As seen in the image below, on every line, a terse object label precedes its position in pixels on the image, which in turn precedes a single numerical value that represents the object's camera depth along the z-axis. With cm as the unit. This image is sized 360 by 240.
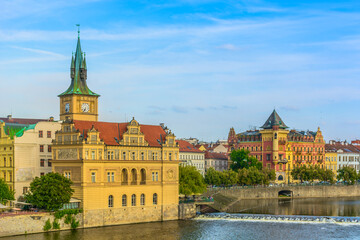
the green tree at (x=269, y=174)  14262
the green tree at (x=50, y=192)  8094
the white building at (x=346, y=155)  18418
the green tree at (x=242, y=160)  15175
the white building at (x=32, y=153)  9274
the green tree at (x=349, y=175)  15288
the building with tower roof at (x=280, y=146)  16050
